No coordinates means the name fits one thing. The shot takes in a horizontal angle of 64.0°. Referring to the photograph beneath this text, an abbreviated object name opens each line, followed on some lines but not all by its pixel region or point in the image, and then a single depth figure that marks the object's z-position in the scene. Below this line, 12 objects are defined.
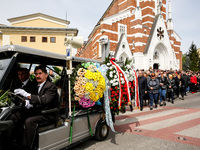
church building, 26.72
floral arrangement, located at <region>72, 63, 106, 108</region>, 3.77
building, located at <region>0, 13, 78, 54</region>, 18.80
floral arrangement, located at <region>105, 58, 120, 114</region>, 4.43
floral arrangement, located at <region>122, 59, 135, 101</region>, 4.93
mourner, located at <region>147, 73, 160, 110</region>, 9.61
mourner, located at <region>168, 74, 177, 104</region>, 11.66
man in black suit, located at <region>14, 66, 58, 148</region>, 3.01
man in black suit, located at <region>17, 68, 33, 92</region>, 3.98
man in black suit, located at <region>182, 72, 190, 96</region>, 14.60
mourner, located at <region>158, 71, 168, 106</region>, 10.74
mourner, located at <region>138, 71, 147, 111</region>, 9.22
